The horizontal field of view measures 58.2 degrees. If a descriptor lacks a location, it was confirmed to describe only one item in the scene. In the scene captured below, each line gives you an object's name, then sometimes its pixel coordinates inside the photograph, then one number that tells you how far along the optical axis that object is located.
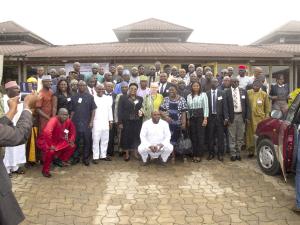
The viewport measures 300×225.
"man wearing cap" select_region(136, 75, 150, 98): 6.22
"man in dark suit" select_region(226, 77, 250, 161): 5.87
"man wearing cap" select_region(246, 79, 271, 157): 5.97
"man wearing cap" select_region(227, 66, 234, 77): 6.96
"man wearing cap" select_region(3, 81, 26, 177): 5.15
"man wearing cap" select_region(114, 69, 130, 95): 6.42
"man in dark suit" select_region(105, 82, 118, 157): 6.11
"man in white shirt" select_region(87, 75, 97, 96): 6.16
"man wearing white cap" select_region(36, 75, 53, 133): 5.46
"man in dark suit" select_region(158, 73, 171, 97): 6.26
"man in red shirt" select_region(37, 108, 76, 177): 5.15
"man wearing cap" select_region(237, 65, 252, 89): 7.14
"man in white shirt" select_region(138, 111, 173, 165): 5.59
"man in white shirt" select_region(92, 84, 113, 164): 5.81
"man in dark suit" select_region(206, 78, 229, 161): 5.79
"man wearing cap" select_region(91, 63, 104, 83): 6.92
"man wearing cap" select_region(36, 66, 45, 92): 7.30
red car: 4.29
